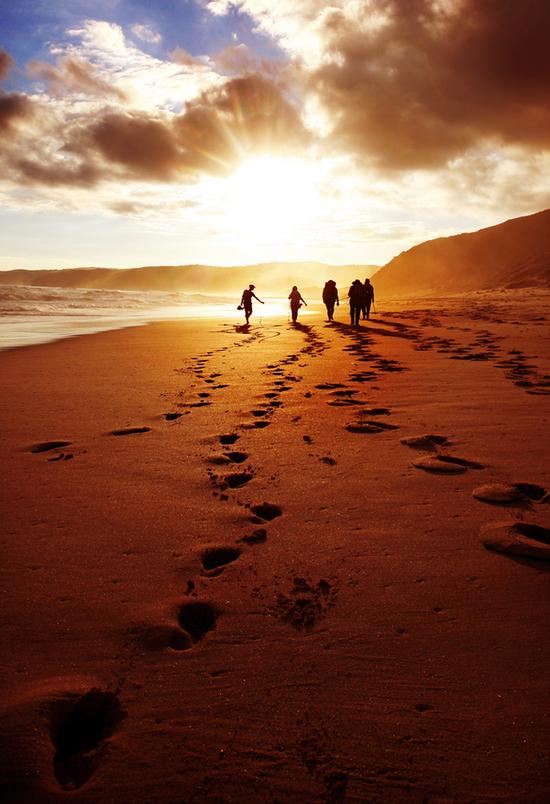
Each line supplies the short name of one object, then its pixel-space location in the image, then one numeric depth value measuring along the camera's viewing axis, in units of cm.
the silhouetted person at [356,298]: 1848
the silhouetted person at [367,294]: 2046
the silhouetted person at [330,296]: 2094
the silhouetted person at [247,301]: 2006
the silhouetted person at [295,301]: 2017
